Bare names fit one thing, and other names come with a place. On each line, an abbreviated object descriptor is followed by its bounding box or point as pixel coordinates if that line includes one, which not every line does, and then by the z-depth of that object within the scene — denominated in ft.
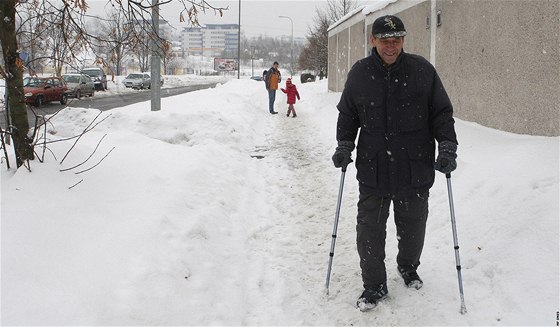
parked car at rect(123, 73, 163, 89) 125.08
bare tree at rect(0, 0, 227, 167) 13.39
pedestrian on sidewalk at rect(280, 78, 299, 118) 46.85
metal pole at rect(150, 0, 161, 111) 36.37
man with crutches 10.25
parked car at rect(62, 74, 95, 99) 81.76
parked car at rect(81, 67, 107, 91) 104.37
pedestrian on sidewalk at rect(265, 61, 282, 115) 50.01
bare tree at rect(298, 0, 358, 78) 116.98
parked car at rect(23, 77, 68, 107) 64.85
